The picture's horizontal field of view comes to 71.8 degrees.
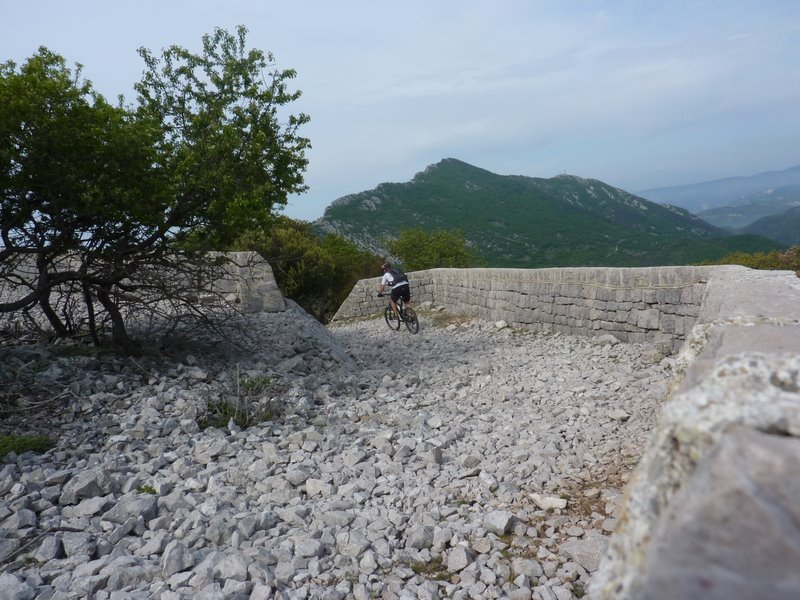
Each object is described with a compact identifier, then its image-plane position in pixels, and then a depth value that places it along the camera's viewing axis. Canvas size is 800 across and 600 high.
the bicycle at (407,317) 13.28
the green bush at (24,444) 4.09
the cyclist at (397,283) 12.91
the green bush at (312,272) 18.38
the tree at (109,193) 5.93
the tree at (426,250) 29.31
